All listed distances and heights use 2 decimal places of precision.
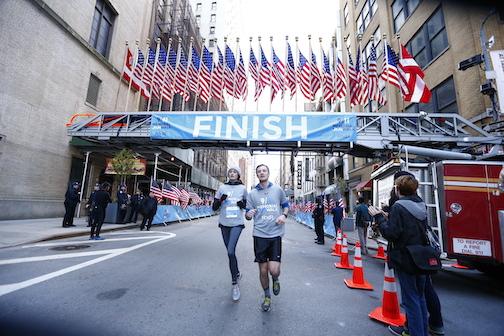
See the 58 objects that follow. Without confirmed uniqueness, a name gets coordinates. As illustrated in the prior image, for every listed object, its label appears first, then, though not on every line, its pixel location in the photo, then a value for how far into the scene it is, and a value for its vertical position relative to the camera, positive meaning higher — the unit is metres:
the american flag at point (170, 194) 15.67 +0.24
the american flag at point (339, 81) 13.19 +6.76
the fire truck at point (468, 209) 4.67 +0.05
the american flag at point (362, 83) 12.59 +6.42
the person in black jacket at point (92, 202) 8.49 -0.31
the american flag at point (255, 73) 14.97 +7.77
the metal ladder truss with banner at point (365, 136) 9.99 +2.92
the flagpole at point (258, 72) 14.96 +7.85
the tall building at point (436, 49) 10.91 +8.35
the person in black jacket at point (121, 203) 13.42 -0.44
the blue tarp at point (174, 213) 14.84 -1.13
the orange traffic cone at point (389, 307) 3.20 -1.31
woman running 3.91 -0.14
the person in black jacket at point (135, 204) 14.29 -0.48
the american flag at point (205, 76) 14.62 +7.38
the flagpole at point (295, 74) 14.84 +7.79
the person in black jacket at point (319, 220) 10.44 -0.66
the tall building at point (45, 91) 11.24 +5.49
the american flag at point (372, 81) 12.23 +6.37
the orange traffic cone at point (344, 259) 6.14 -1.34
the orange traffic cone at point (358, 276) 4.62 -1.31
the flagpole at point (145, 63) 14.71 +7.87
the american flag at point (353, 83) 13.05 +6.55
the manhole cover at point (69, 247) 6.50 -1.50
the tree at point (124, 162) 14.01 +1.86
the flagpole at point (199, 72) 14.67 +7.50
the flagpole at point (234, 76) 14.73 +7.45
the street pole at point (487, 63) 8.25 +5.02
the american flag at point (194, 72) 15.11 +7.91
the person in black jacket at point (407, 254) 2.57 -0.48
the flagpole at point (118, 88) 18.11 +7.86
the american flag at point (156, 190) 14.14 +0.37
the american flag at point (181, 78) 14.81 +7.23
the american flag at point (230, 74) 14.77 +7.57
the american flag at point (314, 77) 14.17 +7.32
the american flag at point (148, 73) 14.73 +7.43
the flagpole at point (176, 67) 14.72 +7.72
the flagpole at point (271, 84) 14.84 +7.09
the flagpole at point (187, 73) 14.89 +7.51
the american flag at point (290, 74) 14.86 +7.83
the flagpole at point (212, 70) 14.74 +7.81
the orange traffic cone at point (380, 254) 7.56 -1.46
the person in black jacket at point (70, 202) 10.36 -0.41
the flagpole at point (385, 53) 11.77 +7.48
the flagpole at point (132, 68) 15.42 +7.92
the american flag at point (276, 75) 14.84 +7.74
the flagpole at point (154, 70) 14.44 +7.56
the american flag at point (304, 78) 14.25 +7.36
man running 3.45 -0.39
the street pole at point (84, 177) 15.25 +0.97
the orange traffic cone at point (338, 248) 7.96 -1.41
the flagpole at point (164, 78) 14.65 +7.09
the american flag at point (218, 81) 14.65 +7.04
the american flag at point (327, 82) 13.73 +6.85
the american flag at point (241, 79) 14.83 +7.31
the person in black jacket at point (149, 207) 12.29 -0.55
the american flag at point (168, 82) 14.53 +6.88
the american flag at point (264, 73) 14.92 +7.82
